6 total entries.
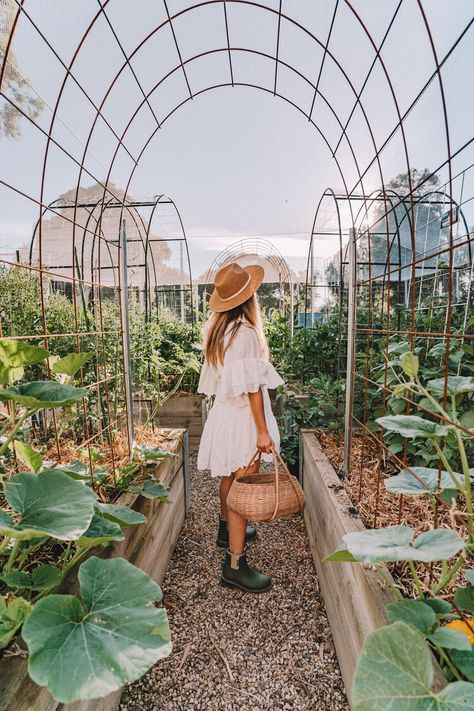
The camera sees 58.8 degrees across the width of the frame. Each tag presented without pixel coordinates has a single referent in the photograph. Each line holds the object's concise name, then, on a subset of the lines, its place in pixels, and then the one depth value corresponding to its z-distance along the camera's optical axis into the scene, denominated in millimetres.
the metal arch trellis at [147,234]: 2428
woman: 1908
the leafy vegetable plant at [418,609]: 602
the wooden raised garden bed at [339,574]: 1176
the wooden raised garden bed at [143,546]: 807
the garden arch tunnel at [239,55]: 2176
